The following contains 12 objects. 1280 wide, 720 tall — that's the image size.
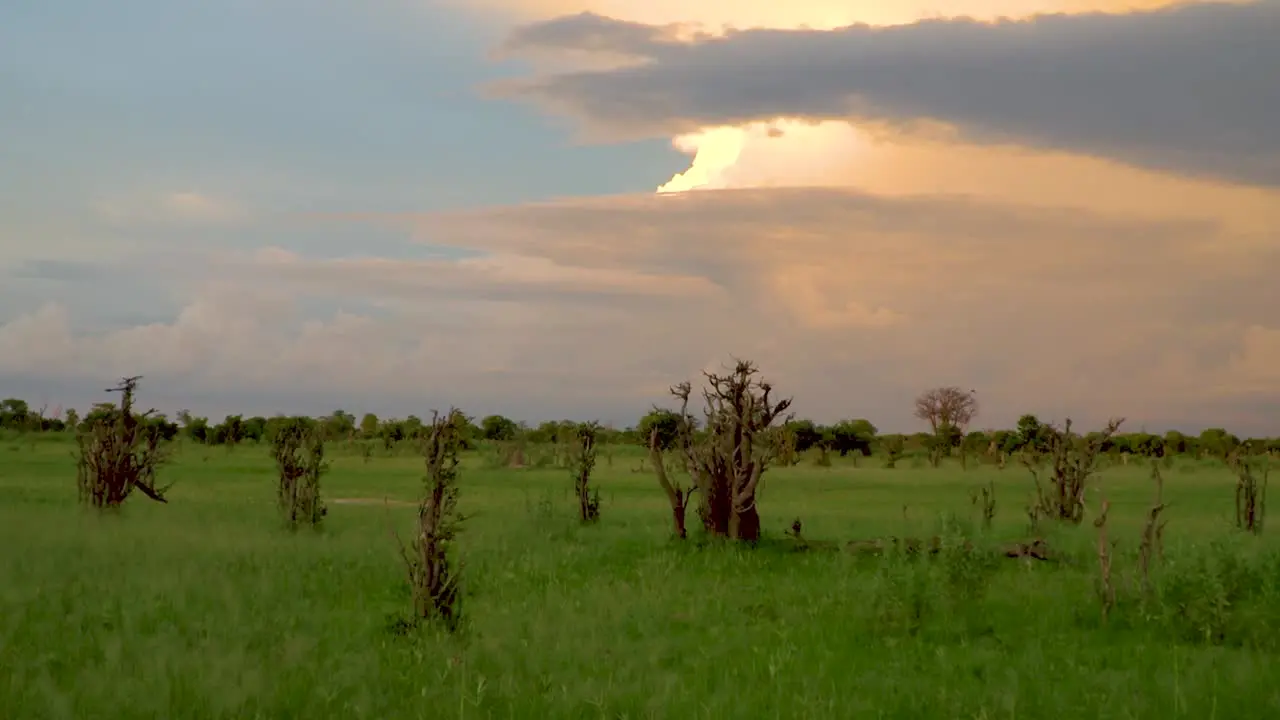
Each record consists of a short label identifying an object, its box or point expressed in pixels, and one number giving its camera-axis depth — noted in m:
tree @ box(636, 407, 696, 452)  81.81
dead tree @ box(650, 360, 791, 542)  21.11
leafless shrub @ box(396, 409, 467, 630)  13.21
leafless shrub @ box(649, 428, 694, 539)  21.61
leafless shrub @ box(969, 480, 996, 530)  23.80
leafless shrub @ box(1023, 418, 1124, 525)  25.81
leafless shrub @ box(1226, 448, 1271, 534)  25.53
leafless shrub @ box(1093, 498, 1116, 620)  14.10
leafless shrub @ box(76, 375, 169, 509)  26.73
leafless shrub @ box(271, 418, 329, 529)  24.52
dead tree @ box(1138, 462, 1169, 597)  14.27
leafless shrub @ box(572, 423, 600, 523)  26.11
